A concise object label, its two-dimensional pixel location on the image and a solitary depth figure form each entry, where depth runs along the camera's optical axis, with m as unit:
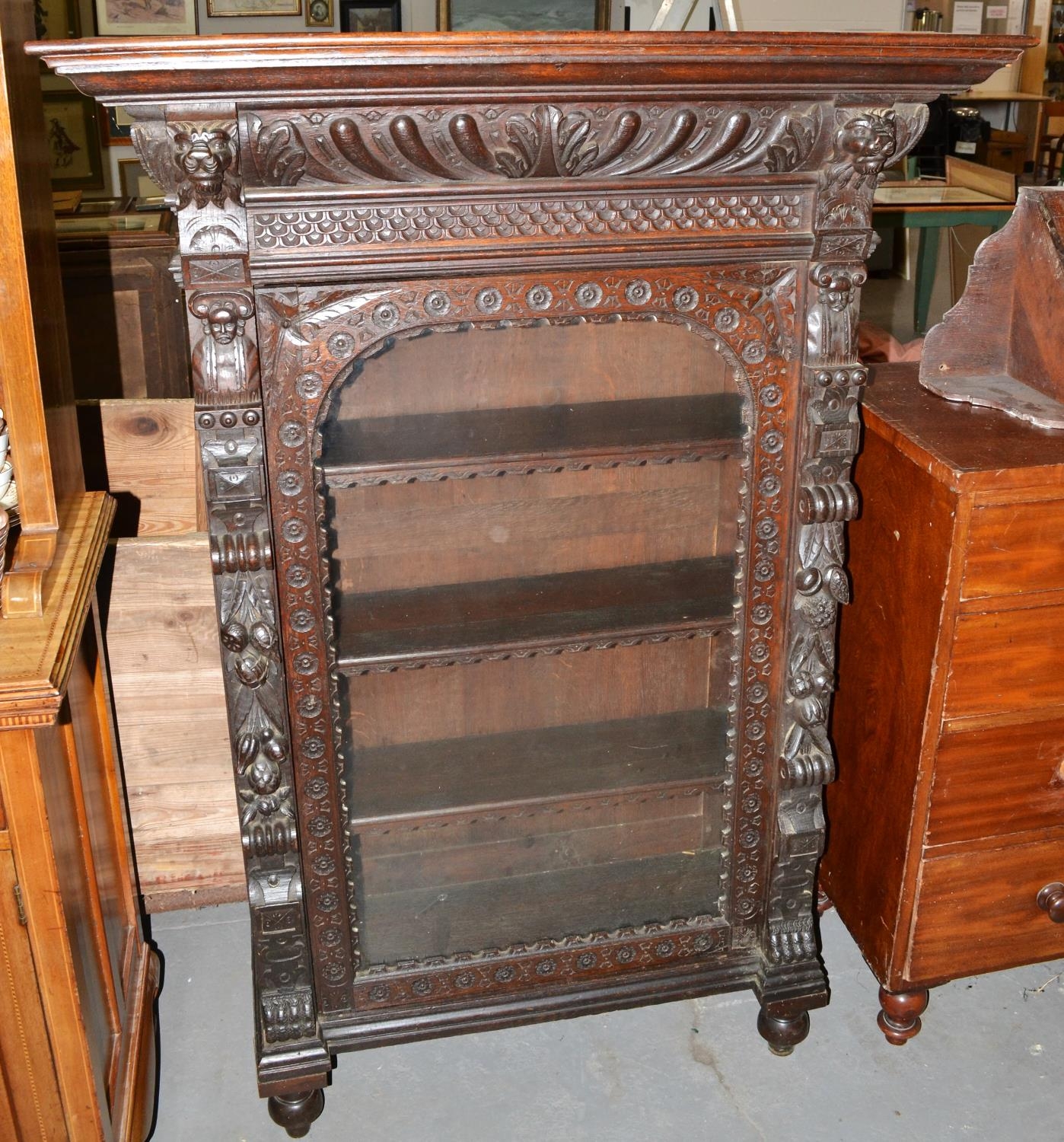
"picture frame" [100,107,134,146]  5.70
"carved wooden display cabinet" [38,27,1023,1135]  1.34
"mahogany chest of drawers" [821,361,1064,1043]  1.65
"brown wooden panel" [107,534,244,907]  1.98
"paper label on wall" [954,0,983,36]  7.96
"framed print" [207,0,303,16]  5.79
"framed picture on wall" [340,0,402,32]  6.07
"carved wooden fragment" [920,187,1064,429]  1.74
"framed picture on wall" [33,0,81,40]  5.24
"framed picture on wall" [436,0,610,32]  6.09
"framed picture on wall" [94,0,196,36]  5.59
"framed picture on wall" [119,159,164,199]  5.07
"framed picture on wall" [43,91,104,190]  5.56
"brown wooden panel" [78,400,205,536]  2.45
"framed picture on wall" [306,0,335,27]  5.95
